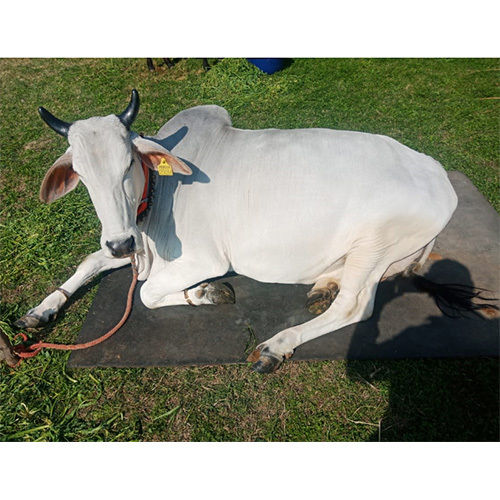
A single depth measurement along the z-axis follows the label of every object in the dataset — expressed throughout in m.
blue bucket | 6.96
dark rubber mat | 3.13
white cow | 2.81
